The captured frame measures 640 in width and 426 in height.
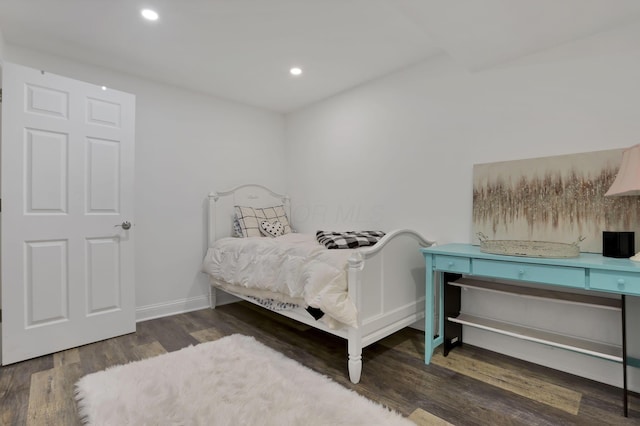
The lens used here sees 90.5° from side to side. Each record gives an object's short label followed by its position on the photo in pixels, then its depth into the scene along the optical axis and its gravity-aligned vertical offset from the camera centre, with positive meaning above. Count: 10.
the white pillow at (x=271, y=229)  3.57 -0.18
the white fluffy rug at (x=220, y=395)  1.54 -0.99
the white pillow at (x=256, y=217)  3.50 -0.04
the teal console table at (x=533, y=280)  1.55 -0.36
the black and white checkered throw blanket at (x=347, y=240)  2.33 -0.20
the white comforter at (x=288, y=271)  2.00 -0.45
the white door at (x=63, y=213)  2.23 +0.01
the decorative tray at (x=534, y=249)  1.75 -0.21
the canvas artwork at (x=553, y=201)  1.91 +0.08
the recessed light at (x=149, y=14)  2.11 +1.35
